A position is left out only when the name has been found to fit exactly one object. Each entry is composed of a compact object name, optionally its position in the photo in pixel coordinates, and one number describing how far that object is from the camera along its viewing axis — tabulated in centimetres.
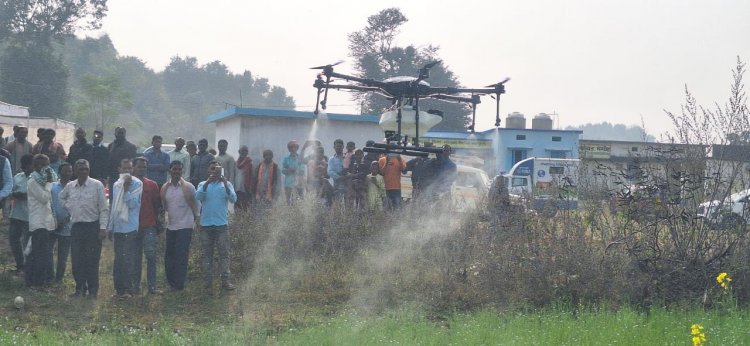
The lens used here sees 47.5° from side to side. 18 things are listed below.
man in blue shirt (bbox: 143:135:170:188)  1483
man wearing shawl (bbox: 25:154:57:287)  1180
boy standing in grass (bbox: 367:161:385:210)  1516
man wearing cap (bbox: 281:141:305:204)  1631
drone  1134
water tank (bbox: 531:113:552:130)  4828
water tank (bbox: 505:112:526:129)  4700
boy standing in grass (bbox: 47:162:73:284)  1184
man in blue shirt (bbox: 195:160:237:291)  1216
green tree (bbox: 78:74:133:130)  6031
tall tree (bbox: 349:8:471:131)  4528
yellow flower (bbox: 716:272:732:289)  953
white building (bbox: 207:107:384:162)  2109
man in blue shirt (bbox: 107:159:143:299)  1149
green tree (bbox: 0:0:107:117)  5266
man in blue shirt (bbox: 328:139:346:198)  1602
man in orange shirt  1555
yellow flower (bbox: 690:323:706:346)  781
